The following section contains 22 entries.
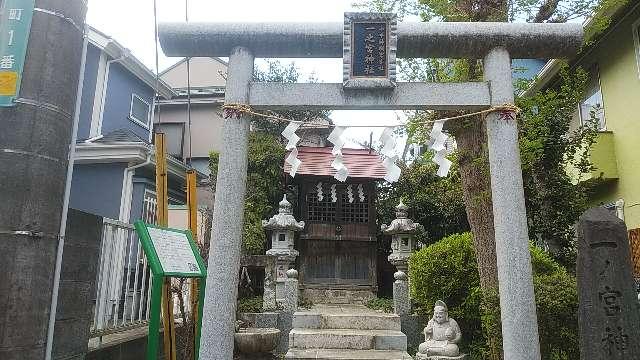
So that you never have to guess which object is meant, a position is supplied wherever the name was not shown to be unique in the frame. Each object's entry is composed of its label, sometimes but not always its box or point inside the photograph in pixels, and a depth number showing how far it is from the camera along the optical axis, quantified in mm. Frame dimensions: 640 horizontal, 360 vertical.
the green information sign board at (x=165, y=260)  4582
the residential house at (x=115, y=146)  12117
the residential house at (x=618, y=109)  10352
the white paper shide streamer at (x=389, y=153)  5449
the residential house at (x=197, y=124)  18172
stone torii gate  4859
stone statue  7121
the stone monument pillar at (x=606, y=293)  4438
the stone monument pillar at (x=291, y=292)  10758
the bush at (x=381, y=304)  11630
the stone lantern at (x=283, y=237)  11805
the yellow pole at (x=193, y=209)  5941
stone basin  8484
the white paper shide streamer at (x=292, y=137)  5666
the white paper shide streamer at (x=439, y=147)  5461
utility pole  2848
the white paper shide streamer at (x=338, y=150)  5551
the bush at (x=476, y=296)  6527
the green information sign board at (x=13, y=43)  2918
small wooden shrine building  14992
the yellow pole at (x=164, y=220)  5367
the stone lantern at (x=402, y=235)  11734
